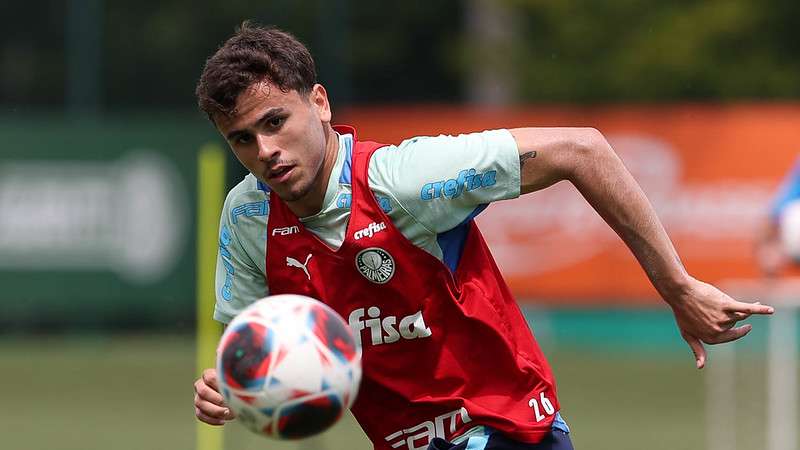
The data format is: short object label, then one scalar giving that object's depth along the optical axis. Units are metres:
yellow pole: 27.16
